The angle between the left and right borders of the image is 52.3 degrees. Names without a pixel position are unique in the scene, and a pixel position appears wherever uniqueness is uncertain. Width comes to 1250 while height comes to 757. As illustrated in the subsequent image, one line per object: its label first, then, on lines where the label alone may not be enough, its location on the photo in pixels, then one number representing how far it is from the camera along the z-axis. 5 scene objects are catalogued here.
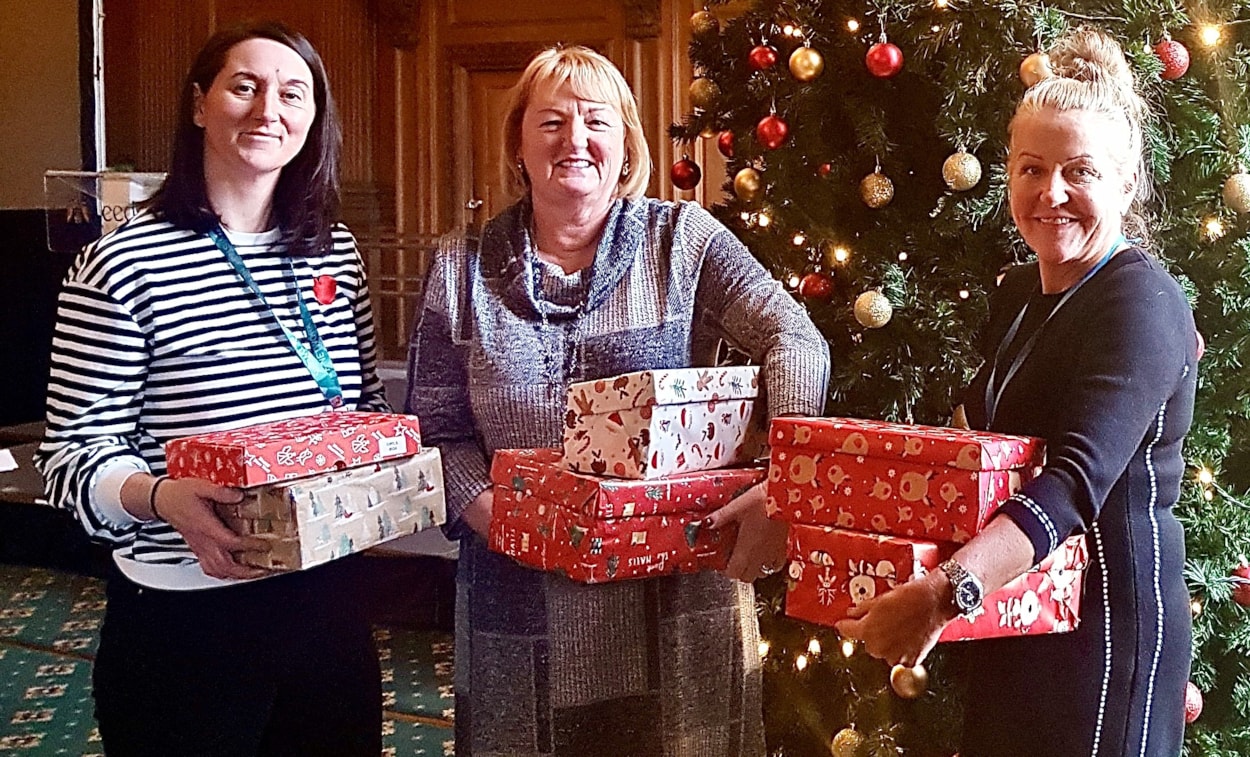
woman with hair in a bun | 1.23
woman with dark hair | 1.52
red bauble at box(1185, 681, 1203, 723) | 2.03
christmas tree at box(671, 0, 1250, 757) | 2.03
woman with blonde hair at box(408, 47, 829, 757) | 1.66
